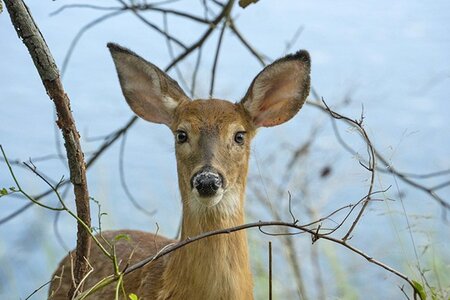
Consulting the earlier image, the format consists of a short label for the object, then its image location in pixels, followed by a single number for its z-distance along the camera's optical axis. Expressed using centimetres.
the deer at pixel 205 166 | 876
